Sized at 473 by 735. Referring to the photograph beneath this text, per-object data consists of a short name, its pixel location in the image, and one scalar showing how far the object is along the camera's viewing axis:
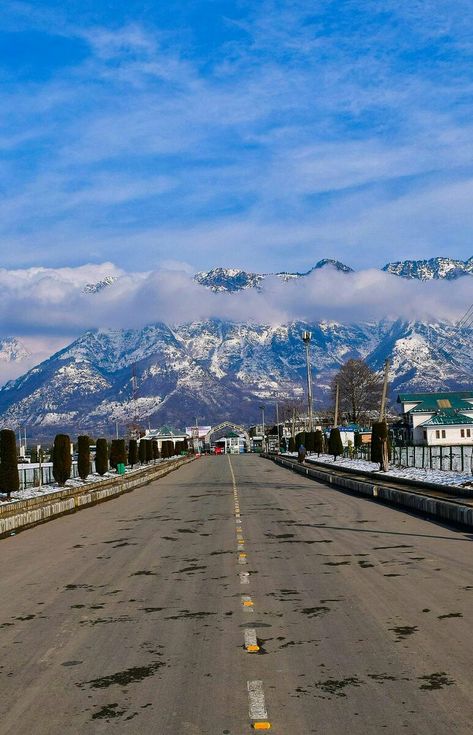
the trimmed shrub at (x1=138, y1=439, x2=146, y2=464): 92.19
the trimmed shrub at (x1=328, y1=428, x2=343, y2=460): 79.56
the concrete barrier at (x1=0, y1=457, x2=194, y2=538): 24.70
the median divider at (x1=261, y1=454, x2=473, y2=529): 22.45
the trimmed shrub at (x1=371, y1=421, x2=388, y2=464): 54.31
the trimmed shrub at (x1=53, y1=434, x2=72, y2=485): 46.53
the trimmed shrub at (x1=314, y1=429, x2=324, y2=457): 93.17
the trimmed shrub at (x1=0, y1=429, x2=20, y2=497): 36.56
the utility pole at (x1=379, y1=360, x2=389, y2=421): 58.04
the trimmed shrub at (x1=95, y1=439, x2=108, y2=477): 61.59
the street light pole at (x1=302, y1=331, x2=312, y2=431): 94.24
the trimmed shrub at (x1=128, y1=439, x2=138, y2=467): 81.19
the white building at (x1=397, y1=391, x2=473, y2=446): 115.69
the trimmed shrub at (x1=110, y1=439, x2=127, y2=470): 69.31
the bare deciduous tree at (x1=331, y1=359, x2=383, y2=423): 144.75
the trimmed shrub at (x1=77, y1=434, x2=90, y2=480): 52.62
